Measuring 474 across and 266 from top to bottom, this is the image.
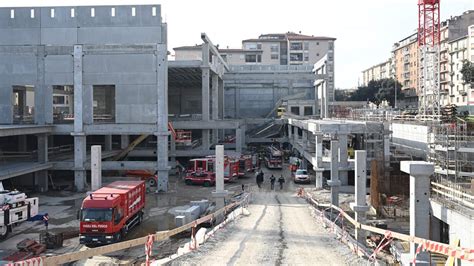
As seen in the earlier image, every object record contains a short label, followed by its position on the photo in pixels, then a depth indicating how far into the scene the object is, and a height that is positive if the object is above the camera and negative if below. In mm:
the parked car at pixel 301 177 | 33156 -3862
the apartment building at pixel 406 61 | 88875 +12024
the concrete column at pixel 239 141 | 42250 -1673
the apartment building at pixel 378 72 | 108919 +12974
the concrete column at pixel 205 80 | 39688 +3612
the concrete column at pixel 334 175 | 23508 -2796
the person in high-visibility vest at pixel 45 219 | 20250 -4097
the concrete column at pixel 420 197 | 12914 -2090
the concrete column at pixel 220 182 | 19984 -2555
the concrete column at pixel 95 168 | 24859 -2352
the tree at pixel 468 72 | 56653 +5919
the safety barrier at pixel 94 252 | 8625 -2566
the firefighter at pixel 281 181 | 31016 -3919
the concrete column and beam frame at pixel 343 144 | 28016 -1418
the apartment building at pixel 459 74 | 63781 +7044
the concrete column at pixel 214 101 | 46875 +2162
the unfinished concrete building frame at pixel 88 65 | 31328 +3929
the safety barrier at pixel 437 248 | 8062 -2439
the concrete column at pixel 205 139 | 39862 -1380
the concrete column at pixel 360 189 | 18797 -2732
